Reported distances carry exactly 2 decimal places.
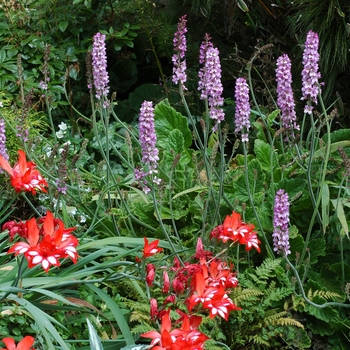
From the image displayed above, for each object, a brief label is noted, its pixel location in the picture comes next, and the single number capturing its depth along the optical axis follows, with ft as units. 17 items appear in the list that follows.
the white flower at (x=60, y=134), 13.95
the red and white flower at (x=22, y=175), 6.63
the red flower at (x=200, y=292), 6.13
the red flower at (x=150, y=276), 6.64
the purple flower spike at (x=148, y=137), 8.14
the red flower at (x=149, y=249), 6.75
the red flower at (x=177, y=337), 5.63
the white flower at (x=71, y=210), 11.10
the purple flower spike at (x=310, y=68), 8.67
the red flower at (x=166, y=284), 6.59
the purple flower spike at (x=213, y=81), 8.48
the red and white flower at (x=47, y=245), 5.85
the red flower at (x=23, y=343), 5.55
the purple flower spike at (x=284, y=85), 9.35
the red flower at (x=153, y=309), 6.39
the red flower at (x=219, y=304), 6.10
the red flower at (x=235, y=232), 7.27
